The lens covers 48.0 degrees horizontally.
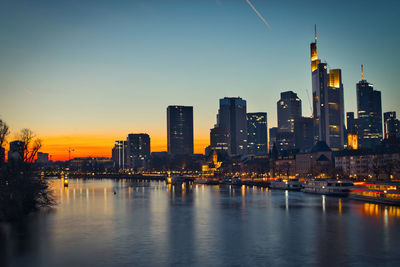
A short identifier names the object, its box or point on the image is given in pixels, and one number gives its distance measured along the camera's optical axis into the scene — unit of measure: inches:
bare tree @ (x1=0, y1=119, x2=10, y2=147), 2792.8
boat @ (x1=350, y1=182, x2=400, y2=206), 3235.7
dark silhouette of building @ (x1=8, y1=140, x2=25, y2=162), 2861.7
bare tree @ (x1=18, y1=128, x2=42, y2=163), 3308.6
